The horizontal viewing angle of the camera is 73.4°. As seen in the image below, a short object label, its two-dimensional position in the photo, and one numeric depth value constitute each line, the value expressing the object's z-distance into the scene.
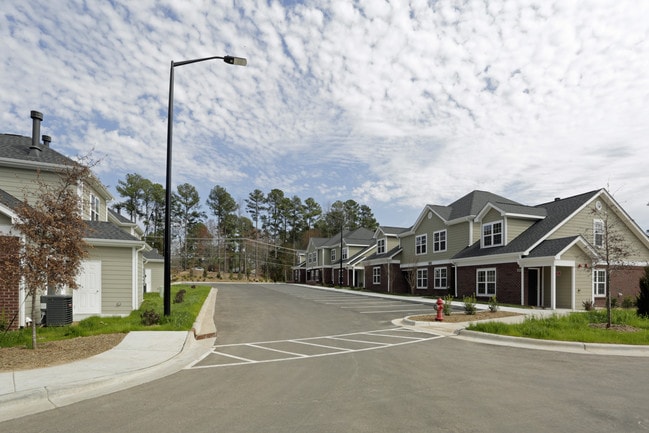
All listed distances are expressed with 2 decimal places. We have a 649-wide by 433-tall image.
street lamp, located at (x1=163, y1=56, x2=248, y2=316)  14.08
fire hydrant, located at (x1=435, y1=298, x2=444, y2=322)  16.39
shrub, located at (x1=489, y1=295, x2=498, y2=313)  18.83
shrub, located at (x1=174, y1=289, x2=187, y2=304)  22.85
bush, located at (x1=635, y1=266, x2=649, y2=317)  15.71
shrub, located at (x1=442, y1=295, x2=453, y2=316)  17.73
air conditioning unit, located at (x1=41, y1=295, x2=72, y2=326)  14.23
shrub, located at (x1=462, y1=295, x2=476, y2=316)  17.83
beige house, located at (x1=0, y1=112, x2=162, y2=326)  16.50
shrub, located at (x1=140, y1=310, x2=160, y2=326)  13.83
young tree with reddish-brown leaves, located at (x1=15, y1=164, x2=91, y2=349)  9.63
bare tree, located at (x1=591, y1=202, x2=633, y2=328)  26.58
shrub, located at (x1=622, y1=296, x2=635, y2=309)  23.86
